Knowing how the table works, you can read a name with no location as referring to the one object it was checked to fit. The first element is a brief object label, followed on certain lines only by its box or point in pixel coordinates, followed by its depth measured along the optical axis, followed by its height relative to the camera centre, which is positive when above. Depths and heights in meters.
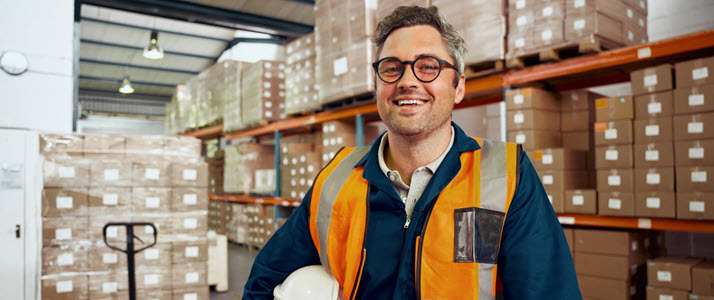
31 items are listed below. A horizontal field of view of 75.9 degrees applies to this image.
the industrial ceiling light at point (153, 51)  10.48 +2.78
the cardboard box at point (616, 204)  3.50 -0.30
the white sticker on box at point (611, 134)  3.56 +0.25
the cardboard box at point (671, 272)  3.26 -0.78
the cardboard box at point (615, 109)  3.50 +0.45
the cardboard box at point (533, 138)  4.03 +0.26
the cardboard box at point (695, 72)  3.15 +0.65
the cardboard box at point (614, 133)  3.50 +0.26
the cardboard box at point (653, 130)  3.32 +0.26
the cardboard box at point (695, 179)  3.13 -0.10
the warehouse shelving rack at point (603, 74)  3.30 +0.84
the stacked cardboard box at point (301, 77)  6.76 +1.41
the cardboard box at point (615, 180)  3.50 -0.11
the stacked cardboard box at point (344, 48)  5.37 +1.50
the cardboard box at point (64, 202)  3.68 -0.24
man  1.28 -0.13
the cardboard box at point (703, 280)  3.15 -0.80
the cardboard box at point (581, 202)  3.74 -0.29
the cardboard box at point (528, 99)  4.04 +0.61
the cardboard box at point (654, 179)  3.30 -0.10
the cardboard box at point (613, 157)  3.50 +0.07
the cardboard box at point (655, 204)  3.30 -0.29
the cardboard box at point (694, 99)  3.13 +0.46
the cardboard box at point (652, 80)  3.33 +0.64
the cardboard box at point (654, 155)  3.31 +0.08
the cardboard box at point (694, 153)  3.13 +0.09
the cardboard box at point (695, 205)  3.12 -0.28
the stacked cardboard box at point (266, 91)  8.08 +1.41
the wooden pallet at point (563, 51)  3.62 +0.98
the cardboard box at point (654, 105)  3.32 +0.44
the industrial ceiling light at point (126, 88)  15.84 +2.89
